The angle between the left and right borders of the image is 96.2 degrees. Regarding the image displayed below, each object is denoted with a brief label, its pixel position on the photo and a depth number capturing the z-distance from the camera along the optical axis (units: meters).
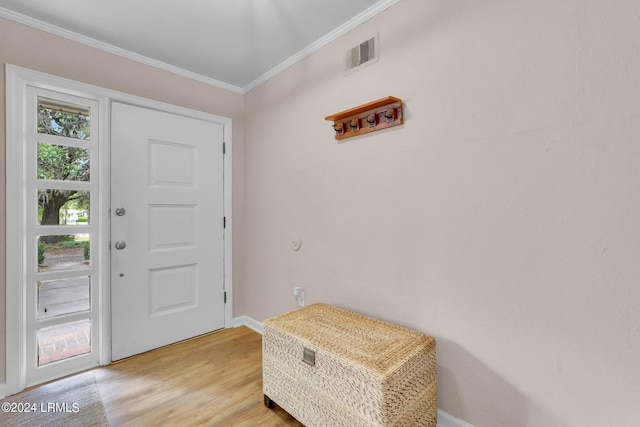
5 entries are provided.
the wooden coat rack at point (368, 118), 1.62
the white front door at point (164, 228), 2.18
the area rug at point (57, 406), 1.56
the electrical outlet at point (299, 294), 2.23
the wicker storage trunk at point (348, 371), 1.18
